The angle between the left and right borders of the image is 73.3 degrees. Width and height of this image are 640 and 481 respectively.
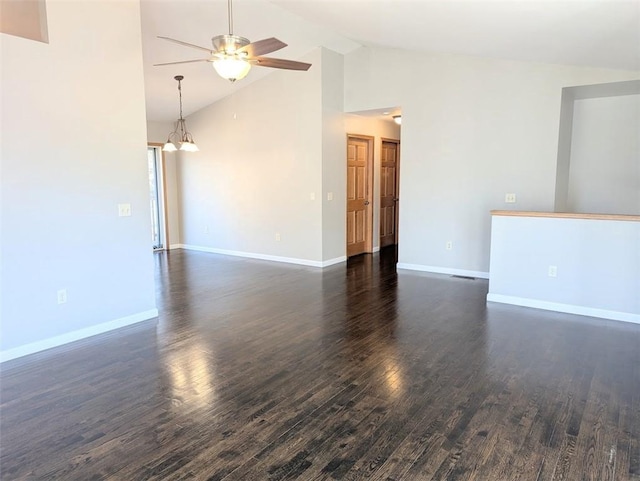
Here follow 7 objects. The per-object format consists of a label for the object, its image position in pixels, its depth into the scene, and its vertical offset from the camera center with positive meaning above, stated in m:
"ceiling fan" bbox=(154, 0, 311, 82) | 3.19 +0.98
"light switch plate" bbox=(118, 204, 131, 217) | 4.04 -0.26
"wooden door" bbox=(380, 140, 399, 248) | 8.31 -0.25
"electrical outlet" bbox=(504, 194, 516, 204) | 5.64 -0.25
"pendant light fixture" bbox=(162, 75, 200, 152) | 6.92 +0.94
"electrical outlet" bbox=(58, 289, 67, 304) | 3.65 -0.96
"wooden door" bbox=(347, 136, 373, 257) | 7.50 -0.27
